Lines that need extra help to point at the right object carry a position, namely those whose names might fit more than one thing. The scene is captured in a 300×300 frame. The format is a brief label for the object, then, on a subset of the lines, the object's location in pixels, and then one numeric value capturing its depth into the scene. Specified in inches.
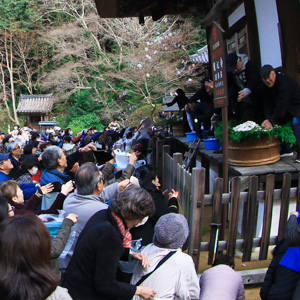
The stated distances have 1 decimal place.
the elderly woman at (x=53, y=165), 140.1
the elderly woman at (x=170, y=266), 82.3
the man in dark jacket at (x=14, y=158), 187.1
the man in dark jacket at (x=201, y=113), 275.0
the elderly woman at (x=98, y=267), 74.3
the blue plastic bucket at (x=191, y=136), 303.7
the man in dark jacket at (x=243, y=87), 200.4
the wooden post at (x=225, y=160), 151.2
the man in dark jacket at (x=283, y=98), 178.1
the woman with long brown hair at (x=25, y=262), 52.7
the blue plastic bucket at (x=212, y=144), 237.3
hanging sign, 142.3
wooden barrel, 172.9
